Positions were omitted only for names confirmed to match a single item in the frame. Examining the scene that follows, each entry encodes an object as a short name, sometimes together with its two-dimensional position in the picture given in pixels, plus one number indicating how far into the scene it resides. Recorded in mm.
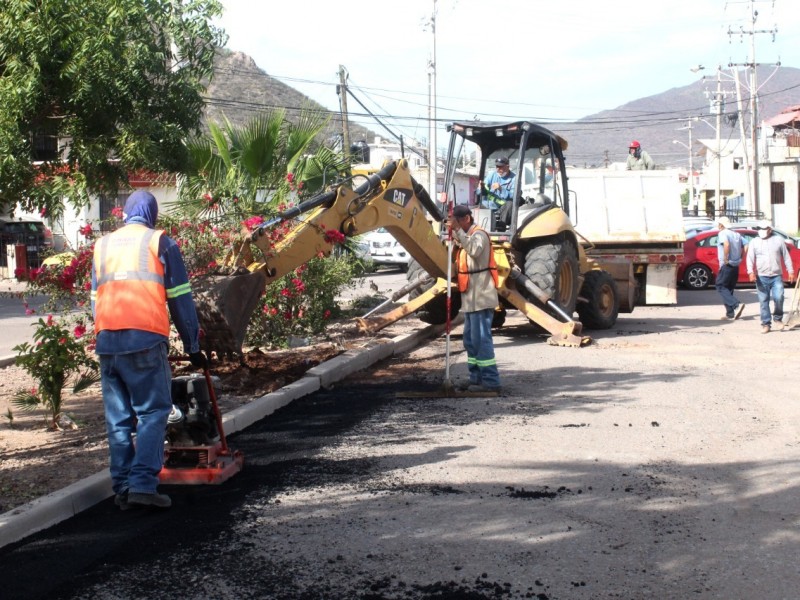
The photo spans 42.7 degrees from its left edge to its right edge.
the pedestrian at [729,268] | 18984
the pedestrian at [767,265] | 17141
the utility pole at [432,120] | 37156
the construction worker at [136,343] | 6113
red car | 26375
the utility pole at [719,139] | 66438
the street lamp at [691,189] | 86175
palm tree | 13586
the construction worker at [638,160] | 22531
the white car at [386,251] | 33656
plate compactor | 6707
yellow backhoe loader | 10547
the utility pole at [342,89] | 37494
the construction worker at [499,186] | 15102
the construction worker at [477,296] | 10430
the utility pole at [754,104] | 50531
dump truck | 20875
